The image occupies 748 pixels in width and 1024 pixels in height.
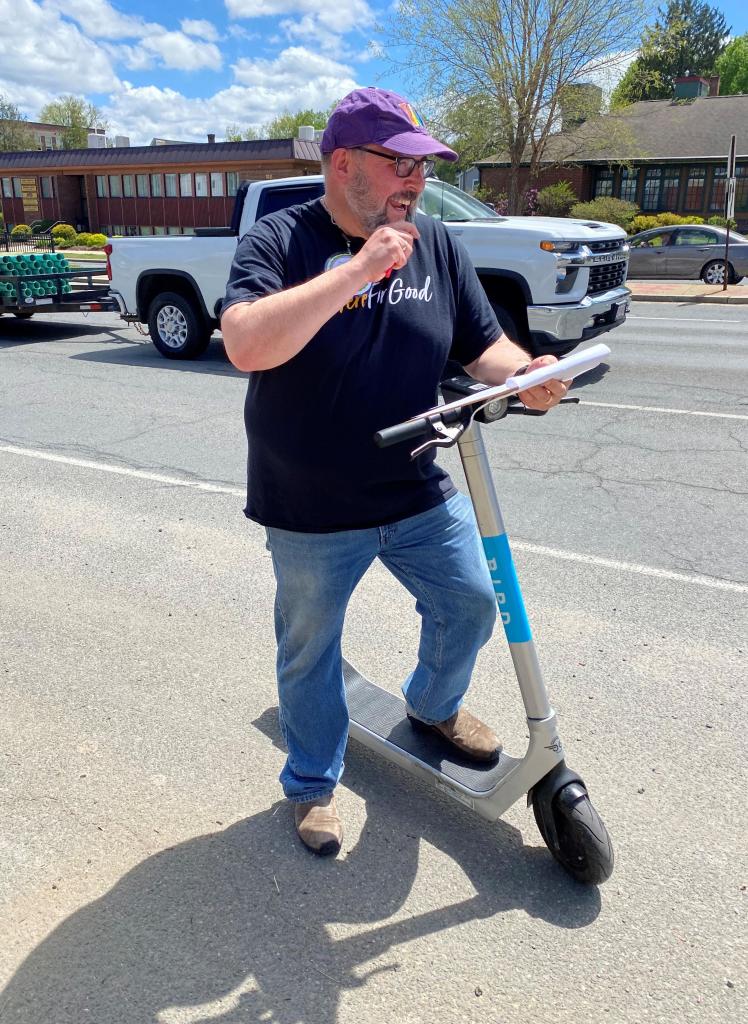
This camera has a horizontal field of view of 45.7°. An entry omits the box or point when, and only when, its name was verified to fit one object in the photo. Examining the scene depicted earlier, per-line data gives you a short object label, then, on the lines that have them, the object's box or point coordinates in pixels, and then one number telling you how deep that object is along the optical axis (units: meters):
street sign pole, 18.09
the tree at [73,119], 86.81
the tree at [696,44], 73.62
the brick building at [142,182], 41.31
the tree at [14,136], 74.44
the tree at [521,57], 30.80
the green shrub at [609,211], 33.66
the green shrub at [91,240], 42.03
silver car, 20.77
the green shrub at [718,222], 34.00
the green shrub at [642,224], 33.22
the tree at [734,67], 76.50
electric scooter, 2.19
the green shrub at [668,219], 32.31
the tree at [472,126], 32.38
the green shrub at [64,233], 44.25
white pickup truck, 8.81
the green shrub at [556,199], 37.47
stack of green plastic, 12.41
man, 2.10
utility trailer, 12.41
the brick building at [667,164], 38.59
